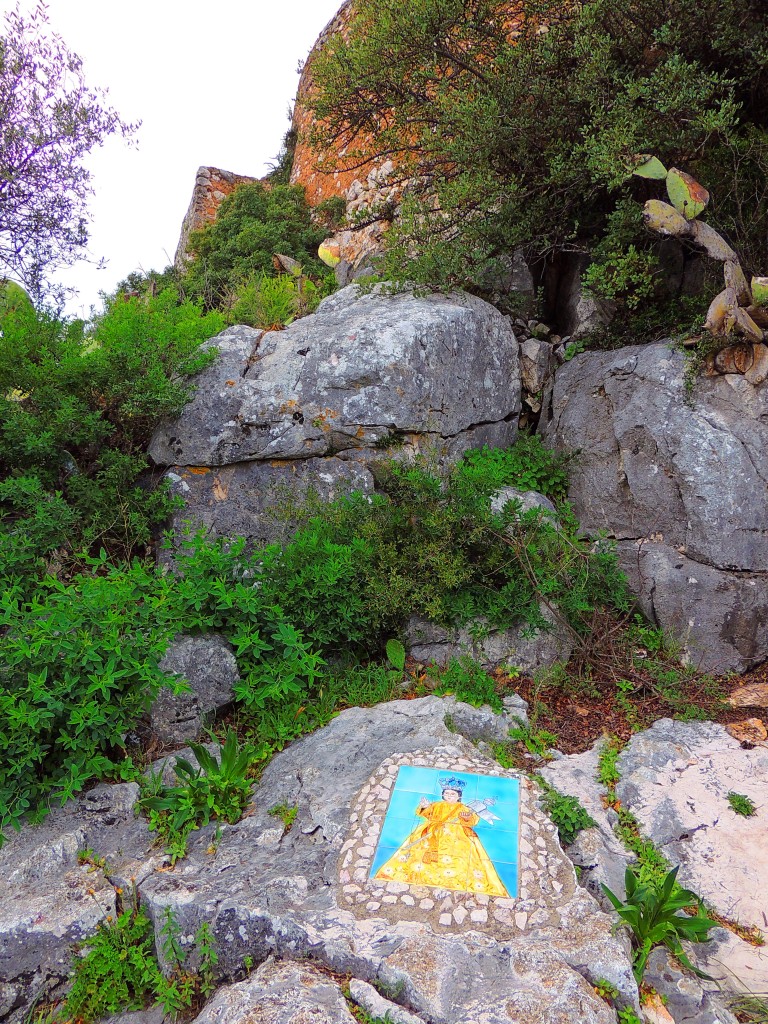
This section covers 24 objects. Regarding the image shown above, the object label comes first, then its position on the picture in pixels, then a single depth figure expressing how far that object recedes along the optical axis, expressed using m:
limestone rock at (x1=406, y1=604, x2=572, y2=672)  4.78
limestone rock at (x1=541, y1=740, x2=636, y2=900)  3.18
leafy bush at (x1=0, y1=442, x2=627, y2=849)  3.37
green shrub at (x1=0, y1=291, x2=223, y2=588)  5.12
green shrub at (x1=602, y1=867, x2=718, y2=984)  2.79
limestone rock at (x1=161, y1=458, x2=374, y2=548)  5.61
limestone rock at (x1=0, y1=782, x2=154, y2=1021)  2.85
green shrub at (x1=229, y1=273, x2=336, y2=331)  7.32
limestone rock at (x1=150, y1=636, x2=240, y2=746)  4.09
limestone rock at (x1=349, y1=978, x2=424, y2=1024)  2.49
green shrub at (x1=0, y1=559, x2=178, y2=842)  3.24
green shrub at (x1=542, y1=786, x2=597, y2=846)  3.38
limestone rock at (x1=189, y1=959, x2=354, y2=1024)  2.47
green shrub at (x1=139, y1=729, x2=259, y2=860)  3.42
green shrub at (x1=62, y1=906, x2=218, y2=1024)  2.76
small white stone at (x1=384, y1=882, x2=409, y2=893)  2.99
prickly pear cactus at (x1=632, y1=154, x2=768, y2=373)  5.11
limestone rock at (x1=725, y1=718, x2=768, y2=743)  4.19
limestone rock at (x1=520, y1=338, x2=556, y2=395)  6.72
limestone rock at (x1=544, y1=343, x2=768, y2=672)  5.05
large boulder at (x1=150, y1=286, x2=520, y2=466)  5.73
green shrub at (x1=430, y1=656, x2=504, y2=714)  4.36
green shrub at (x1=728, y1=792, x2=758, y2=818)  3.62
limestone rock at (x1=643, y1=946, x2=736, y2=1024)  2.62
